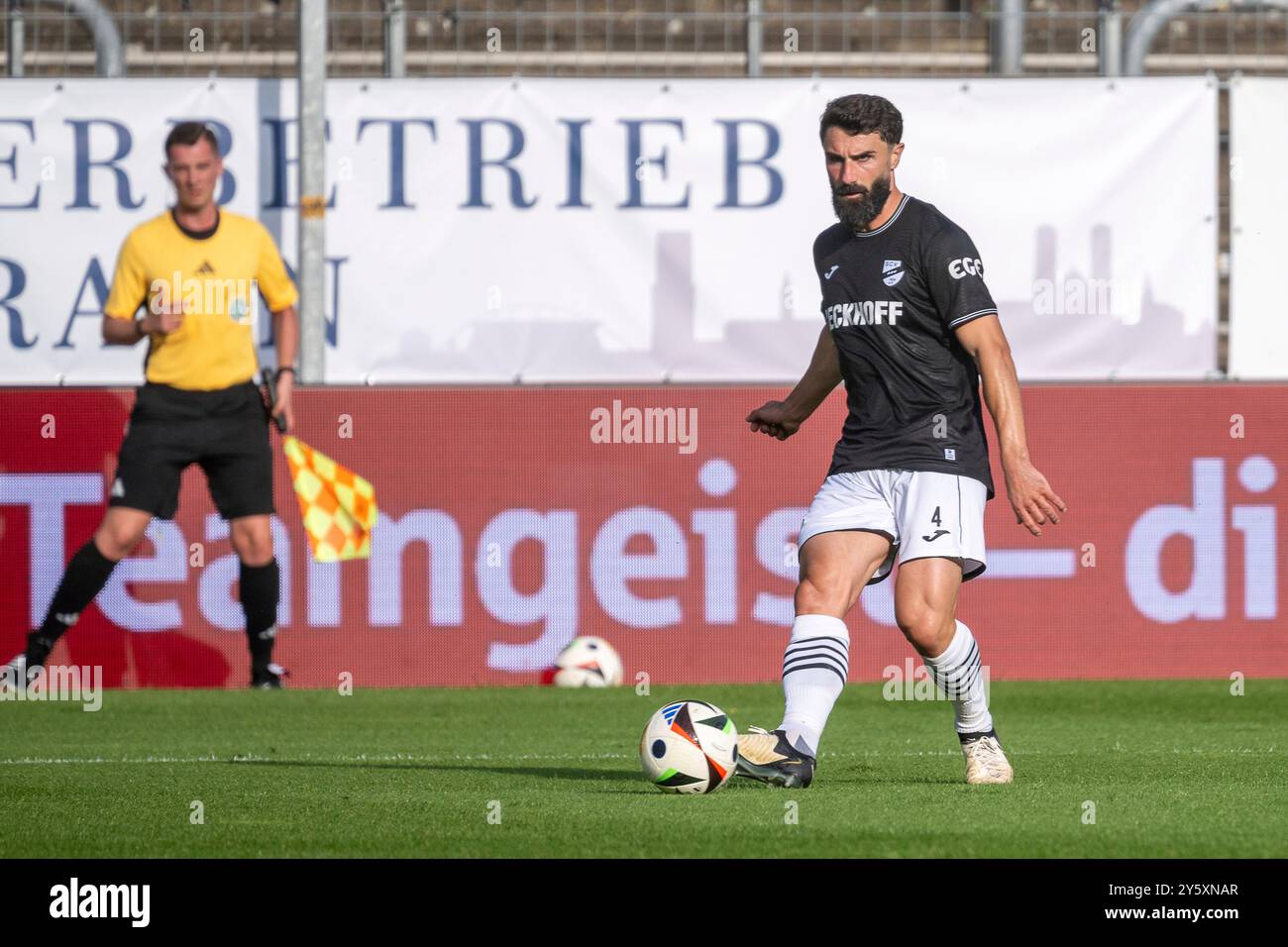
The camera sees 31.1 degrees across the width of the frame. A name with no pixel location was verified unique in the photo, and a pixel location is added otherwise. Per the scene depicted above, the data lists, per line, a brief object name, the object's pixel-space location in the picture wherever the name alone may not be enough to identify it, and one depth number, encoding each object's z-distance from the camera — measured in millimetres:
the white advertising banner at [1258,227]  12422
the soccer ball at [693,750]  6441
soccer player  6453
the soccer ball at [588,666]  11000
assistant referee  10375
